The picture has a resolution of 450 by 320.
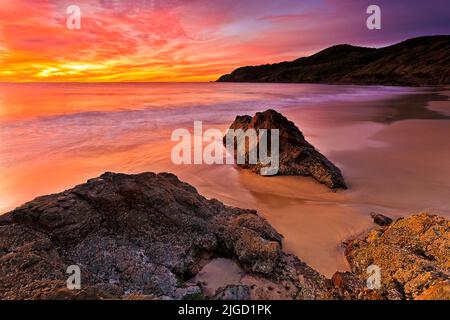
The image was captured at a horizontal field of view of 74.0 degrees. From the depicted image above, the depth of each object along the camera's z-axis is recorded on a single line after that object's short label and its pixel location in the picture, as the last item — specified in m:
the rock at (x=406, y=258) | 2.50
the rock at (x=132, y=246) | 2.44
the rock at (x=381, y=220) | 4.38
